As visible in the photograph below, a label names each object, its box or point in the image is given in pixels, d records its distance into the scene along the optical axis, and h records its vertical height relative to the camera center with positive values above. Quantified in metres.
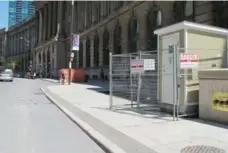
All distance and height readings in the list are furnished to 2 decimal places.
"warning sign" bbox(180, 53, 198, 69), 11.16 +0.36
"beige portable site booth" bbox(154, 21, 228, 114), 11.63 +0.55
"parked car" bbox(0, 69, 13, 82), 52.41 -0.57
